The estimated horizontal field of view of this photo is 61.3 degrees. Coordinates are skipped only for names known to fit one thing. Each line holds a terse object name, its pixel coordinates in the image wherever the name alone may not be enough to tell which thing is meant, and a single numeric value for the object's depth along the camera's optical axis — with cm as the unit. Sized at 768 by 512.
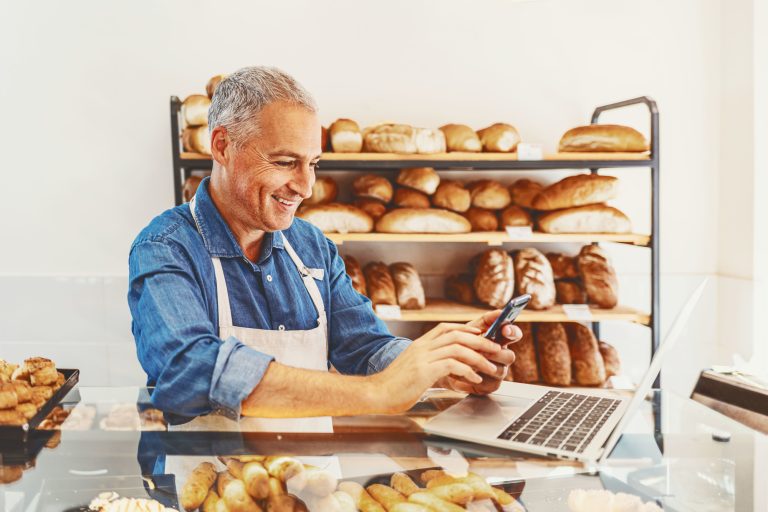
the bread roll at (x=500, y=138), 307
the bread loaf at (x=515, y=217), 321
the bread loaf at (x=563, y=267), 333
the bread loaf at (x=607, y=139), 306
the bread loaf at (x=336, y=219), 303
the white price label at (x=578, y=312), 305
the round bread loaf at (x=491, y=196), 324
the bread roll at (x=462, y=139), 308
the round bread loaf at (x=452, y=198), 318
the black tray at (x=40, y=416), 107
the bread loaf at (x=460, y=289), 327
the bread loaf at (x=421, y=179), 318
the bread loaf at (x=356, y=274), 308
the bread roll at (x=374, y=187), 321
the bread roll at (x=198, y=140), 290
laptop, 105
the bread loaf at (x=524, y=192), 327
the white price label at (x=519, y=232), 307
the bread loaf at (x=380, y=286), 308
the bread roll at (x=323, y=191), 319
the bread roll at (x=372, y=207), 315
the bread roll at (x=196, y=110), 292
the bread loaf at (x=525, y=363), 314
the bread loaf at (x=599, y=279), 318
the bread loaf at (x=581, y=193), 316
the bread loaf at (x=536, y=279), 312
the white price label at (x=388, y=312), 299
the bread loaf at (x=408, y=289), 312
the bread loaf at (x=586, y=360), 314
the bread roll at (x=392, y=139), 298
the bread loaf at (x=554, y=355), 311
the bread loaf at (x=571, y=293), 327
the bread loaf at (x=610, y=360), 323
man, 115
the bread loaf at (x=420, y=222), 306
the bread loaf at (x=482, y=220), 319
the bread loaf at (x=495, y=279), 314
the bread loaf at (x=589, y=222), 313
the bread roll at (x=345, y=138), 299
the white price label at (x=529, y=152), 301
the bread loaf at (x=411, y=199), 317
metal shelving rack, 293
